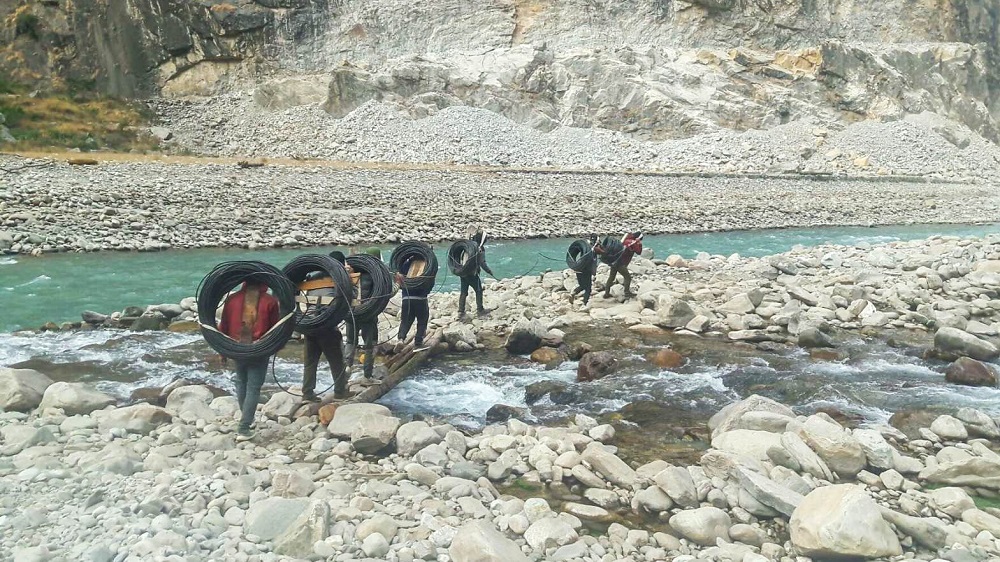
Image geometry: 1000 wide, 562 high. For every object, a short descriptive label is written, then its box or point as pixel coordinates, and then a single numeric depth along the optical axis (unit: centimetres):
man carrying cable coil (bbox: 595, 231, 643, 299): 1245
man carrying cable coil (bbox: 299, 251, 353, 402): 667
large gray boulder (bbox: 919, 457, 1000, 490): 521
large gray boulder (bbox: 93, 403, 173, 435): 575
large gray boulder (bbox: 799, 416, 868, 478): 530
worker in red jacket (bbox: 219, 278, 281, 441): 597
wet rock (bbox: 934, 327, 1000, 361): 908
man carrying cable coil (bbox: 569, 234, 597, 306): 1216
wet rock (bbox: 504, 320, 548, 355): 957
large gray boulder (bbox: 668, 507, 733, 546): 434
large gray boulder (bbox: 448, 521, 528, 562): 374
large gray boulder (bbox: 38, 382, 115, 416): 611
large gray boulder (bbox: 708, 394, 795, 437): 621
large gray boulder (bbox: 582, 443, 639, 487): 520
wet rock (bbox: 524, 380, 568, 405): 762
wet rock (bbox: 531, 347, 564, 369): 912
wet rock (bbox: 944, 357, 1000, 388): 804
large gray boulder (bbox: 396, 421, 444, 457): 569
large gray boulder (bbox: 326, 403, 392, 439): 597
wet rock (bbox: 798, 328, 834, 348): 983
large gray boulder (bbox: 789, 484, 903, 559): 401
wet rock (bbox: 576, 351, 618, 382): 839
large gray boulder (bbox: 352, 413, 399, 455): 568
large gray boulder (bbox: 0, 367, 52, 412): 609
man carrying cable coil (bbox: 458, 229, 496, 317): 1116
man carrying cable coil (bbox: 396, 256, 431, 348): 910
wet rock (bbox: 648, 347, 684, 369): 900
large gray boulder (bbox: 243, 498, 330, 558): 389
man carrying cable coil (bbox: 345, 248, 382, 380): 717
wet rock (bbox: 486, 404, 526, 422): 688
